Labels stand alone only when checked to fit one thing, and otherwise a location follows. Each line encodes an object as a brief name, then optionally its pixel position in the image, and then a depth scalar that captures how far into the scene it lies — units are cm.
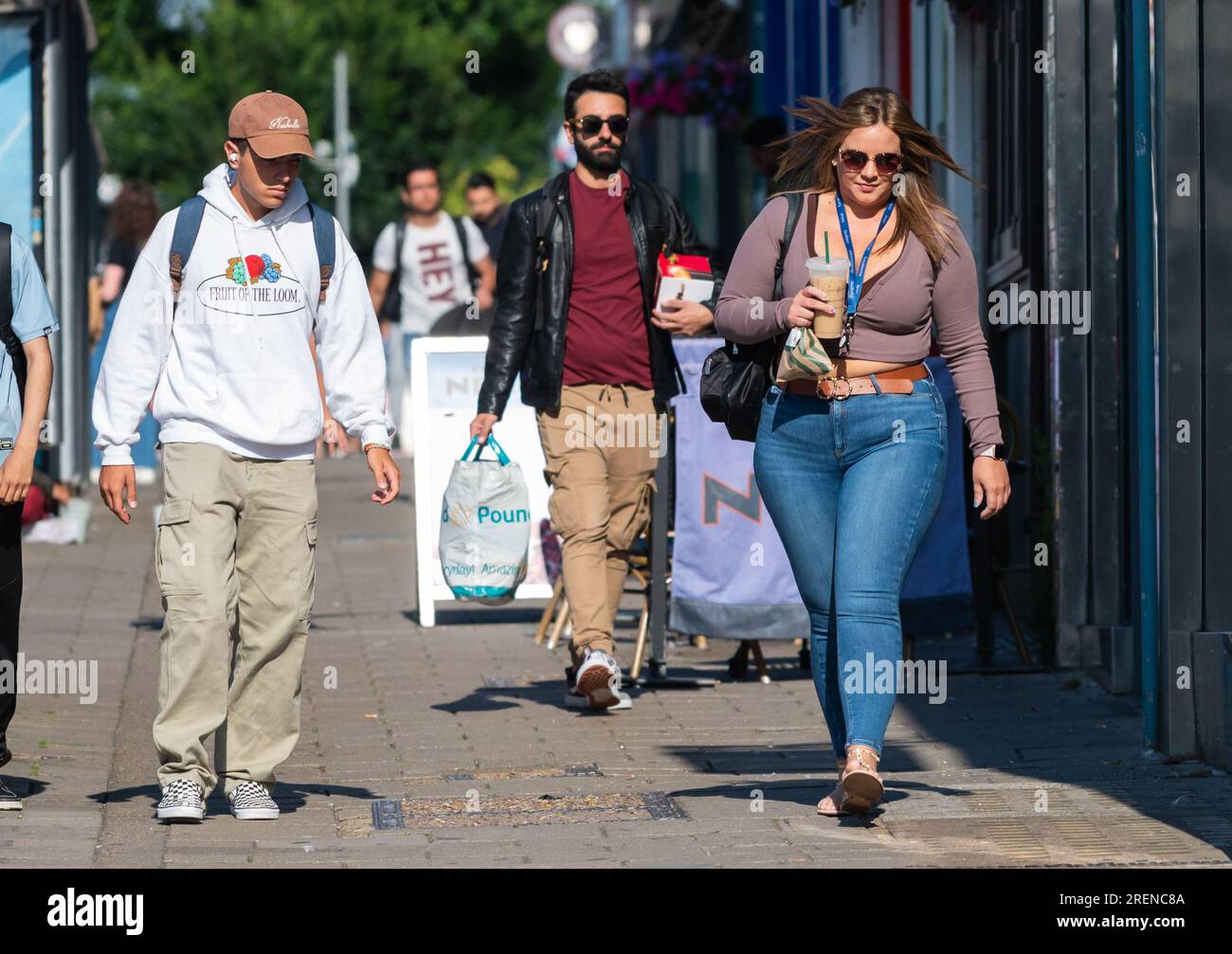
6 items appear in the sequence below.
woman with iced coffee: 1173
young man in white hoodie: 1211
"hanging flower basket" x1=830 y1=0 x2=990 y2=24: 2184
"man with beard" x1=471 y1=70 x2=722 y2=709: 1637
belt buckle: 1174
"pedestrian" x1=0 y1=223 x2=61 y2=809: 1261
